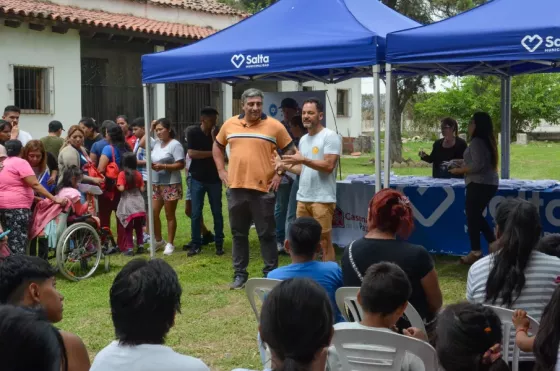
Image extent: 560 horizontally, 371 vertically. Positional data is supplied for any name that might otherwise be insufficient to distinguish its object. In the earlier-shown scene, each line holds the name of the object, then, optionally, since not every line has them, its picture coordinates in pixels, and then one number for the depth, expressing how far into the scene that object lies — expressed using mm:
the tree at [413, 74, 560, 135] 35594
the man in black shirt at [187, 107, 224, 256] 9234
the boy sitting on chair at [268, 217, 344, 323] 4504
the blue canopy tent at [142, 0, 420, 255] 7293
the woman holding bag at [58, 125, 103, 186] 8930
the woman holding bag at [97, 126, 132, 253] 9539
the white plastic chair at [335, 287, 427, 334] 3924
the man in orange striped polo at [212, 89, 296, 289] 7539
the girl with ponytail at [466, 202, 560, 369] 3934
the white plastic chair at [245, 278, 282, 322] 4406
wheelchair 8047
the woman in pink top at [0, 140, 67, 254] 7762
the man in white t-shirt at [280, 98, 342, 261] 7555
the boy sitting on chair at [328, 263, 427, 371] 3281
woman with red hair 4098
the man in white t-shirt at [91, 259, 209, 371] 2643
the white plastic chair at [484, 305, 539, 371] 3725
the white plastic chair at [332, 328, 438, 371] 3234
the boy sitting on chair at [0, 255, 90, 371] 3410
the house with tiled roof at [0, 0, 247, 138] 17531
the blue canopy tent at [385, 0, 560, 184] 6344
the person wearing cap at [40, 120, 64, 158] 10094
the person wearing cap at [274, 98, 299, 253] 9578
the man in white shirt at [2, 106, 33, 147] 9664
